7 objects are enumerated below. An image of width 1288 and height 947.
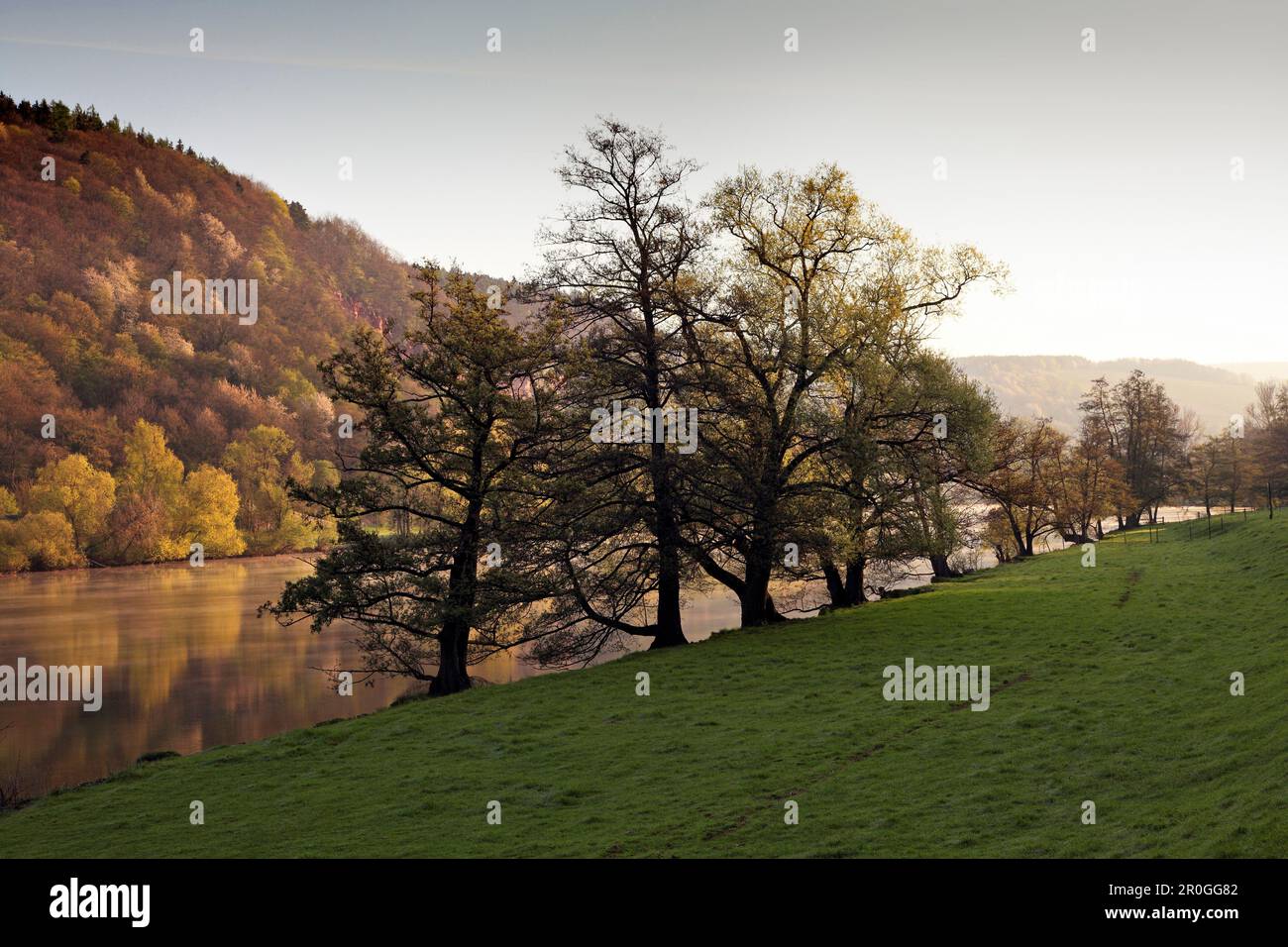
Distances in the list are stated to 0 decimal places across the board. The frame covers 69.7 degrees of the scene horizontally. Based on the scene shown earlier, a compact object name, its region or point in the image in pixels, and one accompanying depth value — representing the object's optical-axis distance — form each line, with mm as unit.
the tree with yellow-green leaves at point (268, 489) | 109438
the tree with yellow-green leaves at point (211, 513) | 100500
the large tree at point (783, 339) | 31266
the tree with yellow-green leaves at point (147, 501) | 93438
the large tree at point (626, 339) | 30141
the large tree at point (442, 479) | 29125
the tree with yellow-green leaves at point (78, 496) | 90875
